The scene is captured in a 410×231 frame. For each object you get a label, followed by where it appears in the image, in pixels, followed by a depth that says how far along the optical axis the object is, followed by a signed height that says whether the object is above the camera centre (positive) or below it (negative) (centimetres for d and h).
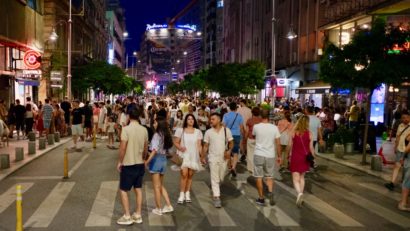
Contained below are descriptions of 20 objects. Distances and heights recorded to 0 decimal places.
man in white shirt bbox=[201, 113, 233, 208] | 941 -98
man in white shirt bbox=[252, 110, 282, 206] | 934 -91
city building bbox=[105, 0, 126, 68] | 9742 +1410
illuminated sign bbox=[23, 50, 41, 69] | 3011 +208
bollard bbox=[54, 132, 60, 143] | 2177 -177
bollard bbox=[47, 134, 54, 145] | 2003 -171
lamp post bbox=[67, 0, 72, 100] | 3462 +179
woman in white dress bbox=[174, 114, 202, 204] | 904 -85
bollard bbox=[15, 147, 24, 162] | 1523 -173
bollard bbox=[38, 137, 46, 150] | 1836 -174
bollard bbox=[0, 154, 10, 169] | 1366 -176
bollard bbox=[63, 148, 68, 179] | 1230 -173
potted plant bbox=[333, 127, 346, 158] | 1830 -138
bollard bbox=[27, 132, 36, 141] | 2019 -160
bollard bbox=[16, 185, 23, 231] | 656 -150
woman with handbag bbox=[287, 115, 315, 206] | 950 -104
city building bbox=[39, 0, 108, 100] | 3738 +532
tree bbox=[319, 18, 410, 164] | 1462 +114
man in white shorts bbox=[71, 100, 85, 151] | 1916 -103
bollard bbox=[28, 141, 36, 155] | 1671 -172
